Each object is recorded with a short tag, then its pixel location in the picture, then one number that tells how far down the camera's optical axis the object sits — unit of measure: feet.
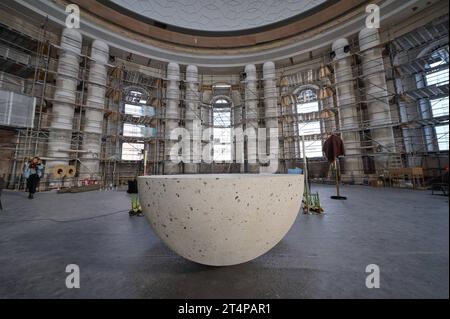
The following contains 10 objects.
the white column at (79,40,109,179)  24.48
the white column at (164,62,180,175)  31.17
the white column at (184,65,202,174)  32.83
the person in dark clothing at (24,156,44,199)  15.10
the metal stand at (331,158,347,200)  12.27
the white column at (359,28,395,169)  22.26
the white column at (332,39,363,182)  24.64
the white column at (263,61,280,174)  31.17
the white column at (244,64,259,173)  31.96
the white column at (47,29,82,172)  21.95
